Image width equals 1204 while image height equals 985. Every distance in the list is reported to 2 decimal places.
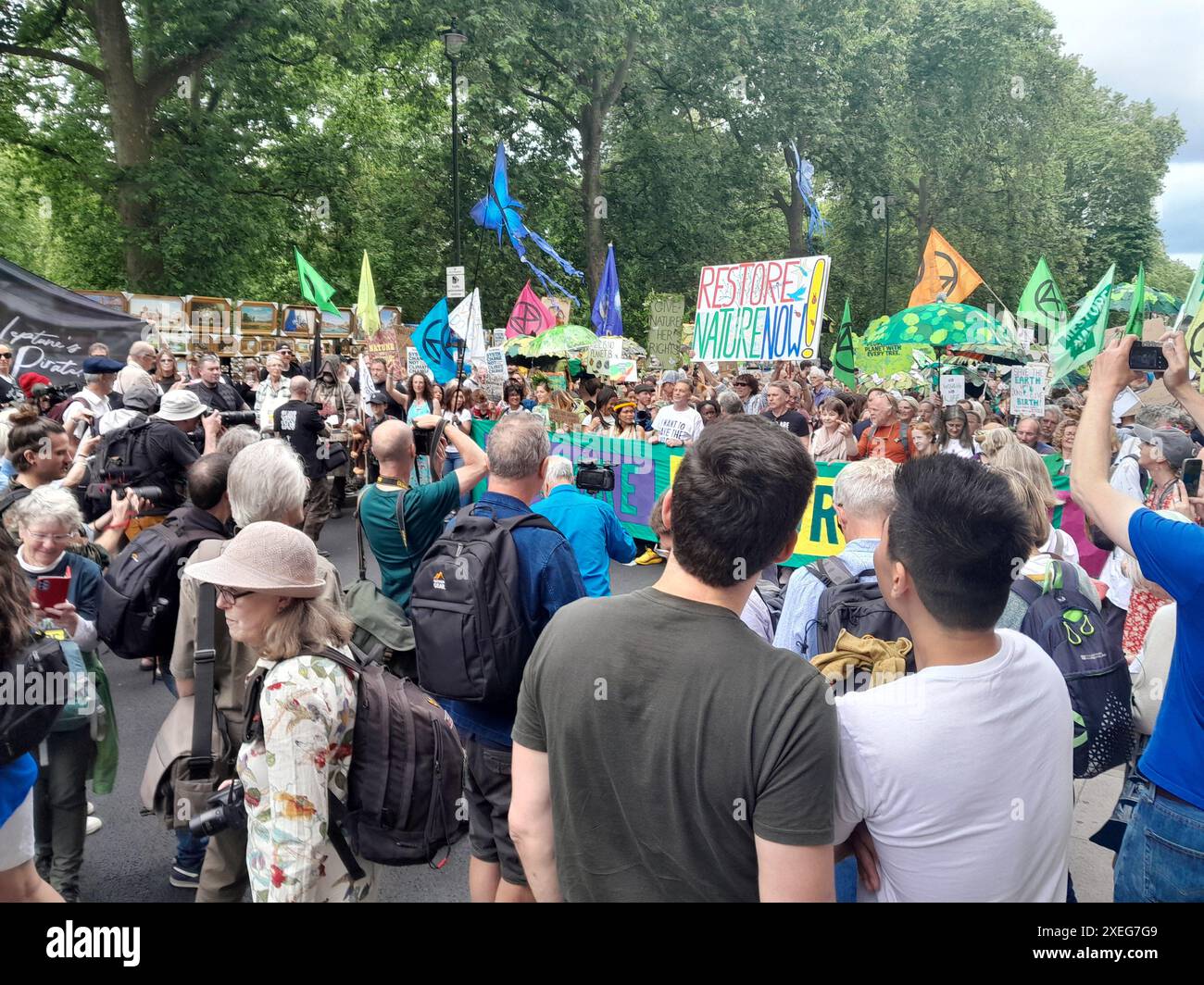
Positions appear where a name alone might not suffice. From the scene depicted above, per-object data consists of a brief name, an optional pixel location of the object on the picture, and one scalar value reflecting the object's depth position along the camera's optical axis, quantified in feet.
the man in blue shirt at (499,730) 9.98
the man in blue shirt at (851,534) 9.50
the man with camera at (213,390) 31.89
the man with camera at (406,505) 12.73
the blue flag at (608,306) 69.26
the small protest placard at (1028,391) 29.86
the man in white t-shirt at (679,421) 32.27
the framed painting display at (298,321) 74.57
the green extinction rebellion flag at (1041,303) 43.16
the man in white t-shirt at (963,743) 5.21
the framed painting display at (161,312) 62.42
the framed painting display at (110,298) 58.85
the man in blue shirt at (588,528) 12.70
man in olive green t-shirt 4.98
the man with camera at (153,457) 18.74
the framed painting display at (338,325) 82.99
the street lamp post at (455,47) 56.85
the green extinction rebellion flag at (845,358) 58.13
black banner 36.91
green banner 32.63
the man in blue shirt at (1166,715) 6.85
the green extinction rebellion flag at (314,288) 42.09
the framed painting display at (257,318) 71.15
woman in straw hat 7.68
